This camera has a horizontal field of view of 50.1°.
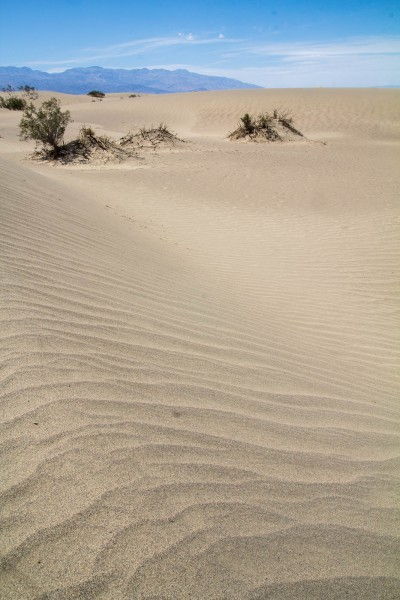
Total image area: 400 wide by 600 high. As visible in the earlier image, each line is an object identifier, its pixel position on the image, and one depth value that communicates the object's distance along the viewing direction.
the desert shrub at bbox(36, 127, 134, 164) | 13.30
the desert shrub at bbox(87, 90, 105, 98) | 43.43
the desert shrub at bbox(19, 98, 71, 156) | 12.69
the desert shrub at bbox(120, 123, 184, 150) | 15.53
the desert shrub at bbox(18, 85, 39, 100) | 35.31
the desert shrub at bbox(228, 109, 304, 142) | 18.03
